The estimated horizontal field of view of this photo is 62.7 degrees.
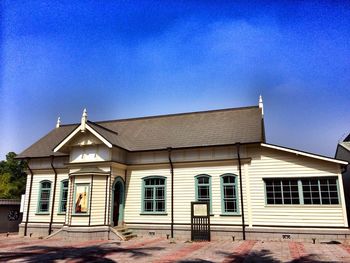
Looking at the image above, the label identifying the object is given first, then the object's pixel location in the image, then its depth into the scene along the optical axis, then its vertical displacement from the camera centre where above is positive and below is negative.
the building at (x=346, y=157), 19.79 +3.00
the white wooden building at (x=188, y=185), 14.72 +0.85
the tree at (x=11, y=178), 39.56 +3.28
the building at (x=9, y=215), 19.78 -0.99
